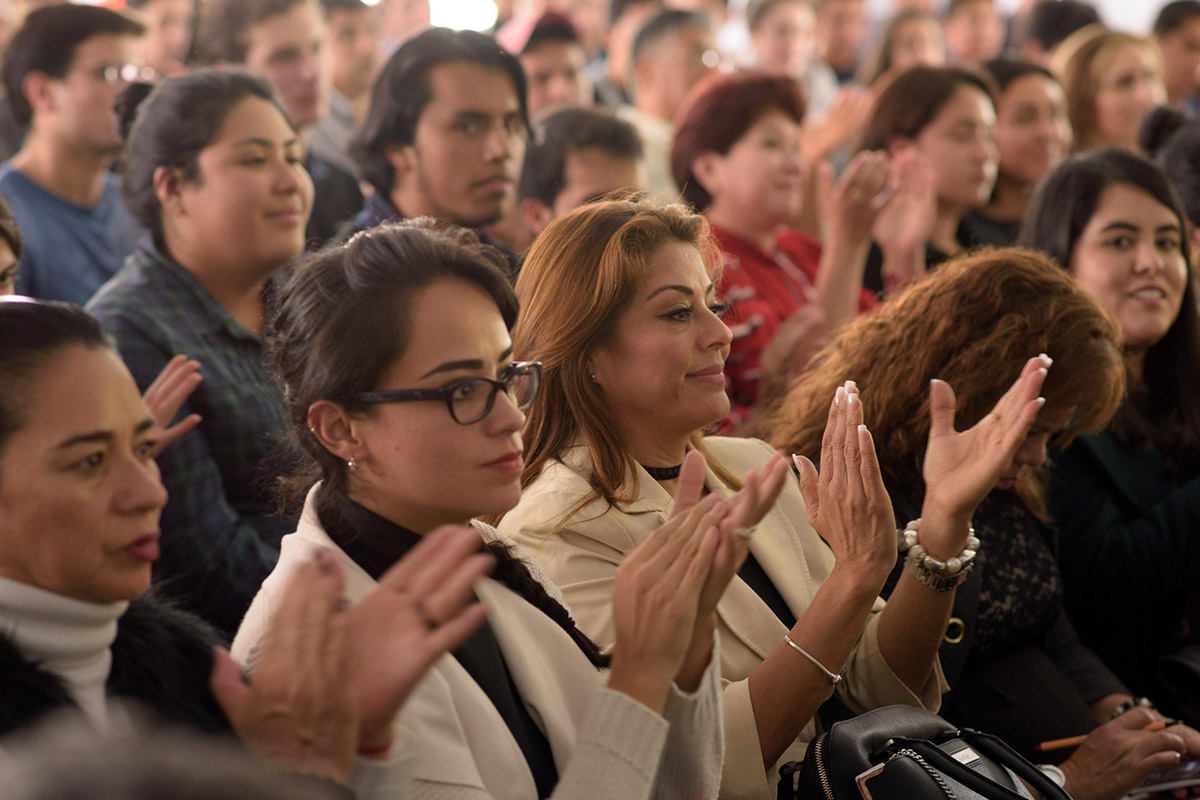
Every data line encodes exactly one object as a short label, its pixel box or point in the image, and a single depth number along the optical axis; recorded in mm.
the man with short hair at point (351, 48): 4871
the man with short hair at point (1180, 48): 6000
